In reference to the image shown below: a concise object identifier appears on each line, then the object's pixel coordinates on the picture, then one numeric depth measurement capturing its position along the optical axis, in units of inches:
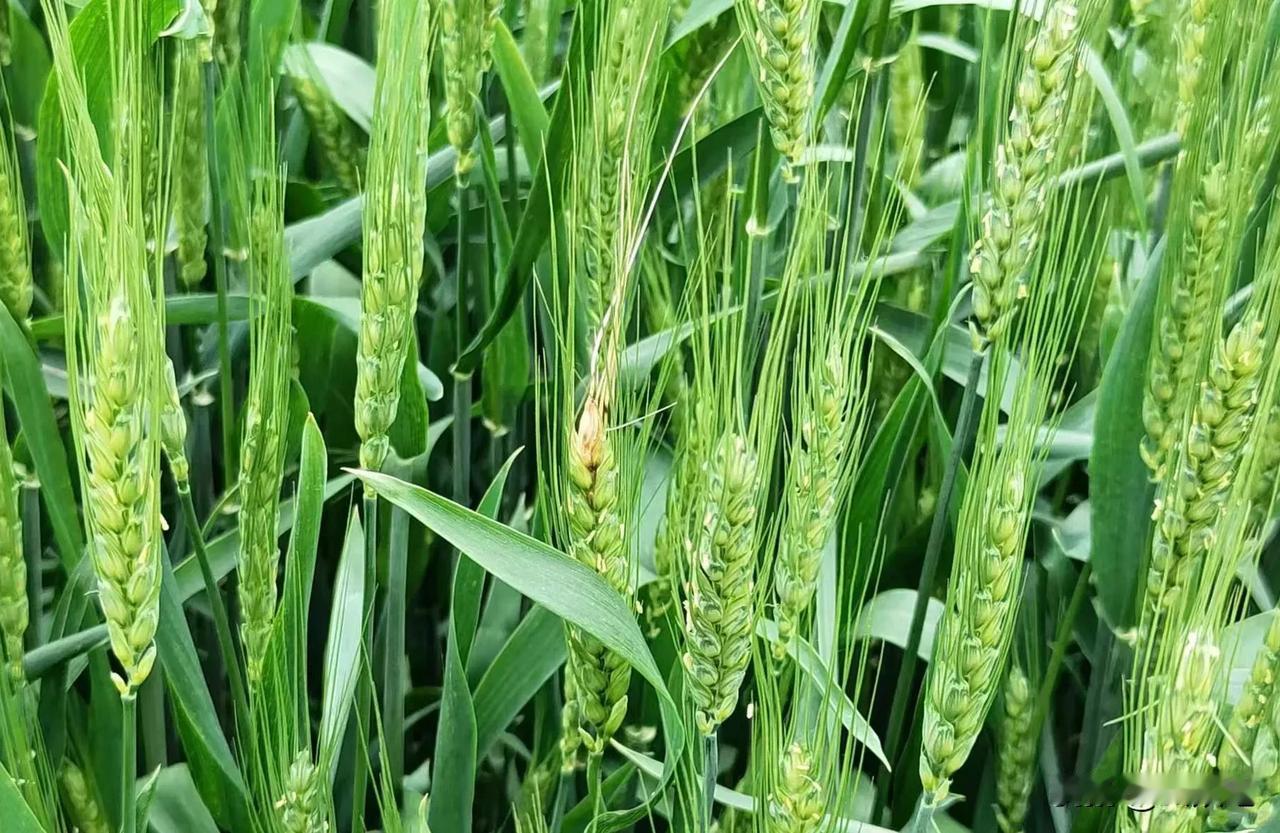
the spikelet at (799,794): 18.0
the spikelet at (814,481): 18.7
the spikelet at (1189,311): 22.6
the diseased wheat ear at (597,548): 17.8
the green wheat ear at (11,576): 21.4
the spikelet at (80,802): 25.8
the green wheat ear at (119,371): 15.6
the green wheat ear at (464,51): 23.5
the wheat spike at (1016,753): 25.6
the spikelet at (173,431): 20.1
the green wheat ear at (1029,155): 20.0
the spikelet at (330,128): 33.0
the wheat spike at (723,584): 17.5
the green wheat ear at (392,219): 19.4
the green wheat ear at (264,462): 20.5
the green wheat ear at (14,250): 23.9
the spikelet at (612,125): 20.6
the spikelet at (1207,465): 20.6
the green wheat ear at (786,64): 20.3
